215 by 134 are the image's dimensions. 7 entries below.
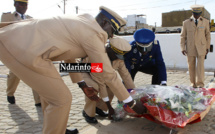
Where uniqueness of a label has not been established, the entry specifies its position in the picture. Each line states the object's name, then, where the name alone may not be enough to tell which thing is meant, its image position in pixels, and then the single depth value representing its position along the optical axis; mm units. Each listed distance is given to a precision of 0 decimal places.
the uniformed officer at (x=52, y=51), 1978
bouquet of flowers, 2637
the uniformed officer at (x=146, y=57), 3779
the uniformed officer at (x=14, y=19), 4168
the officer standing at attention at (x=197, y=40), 5418
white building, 54272
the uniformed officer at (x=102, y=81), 3352
